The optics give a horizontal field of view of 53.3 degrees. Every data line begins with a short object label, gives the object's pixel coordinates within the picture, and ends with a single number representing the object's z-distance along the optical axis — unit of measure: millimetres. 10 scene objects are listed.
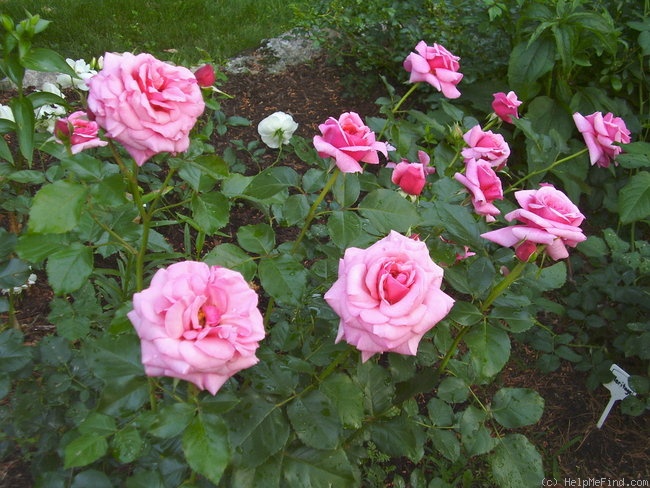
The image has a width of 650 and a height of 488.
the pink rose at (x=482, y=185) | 1379
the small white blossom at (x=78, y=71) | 2162
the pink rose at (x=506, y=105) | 1840
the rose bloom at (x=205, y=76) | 1303
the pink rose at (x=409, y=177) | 1431
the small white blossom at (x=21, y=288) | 2170
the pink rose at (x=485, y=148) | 1586
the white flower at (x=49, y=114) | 2023
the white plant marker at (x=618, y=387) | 2010
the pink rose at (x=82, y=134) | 1343
